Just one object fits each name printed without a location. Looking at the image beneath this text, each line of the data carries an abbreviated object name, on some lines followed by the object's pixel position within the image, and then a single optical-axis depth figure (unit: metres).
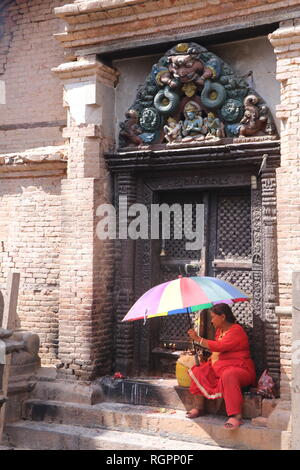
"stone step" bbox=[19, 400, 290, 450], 5.82
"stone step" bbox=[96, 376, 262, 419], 6.11
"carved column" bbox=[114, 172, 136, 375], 7.27
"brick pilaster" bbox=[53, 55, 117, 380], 7.14
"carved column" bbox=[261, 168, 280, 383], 6.34
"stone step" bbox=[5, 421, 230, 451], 6.04
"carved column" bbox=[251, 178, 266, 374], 6.56
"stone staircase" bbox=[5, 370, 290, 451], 5.96
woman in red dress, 5.84
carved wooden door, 6.94
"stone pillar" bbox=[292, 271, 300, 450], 4.38
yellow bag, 6.37
